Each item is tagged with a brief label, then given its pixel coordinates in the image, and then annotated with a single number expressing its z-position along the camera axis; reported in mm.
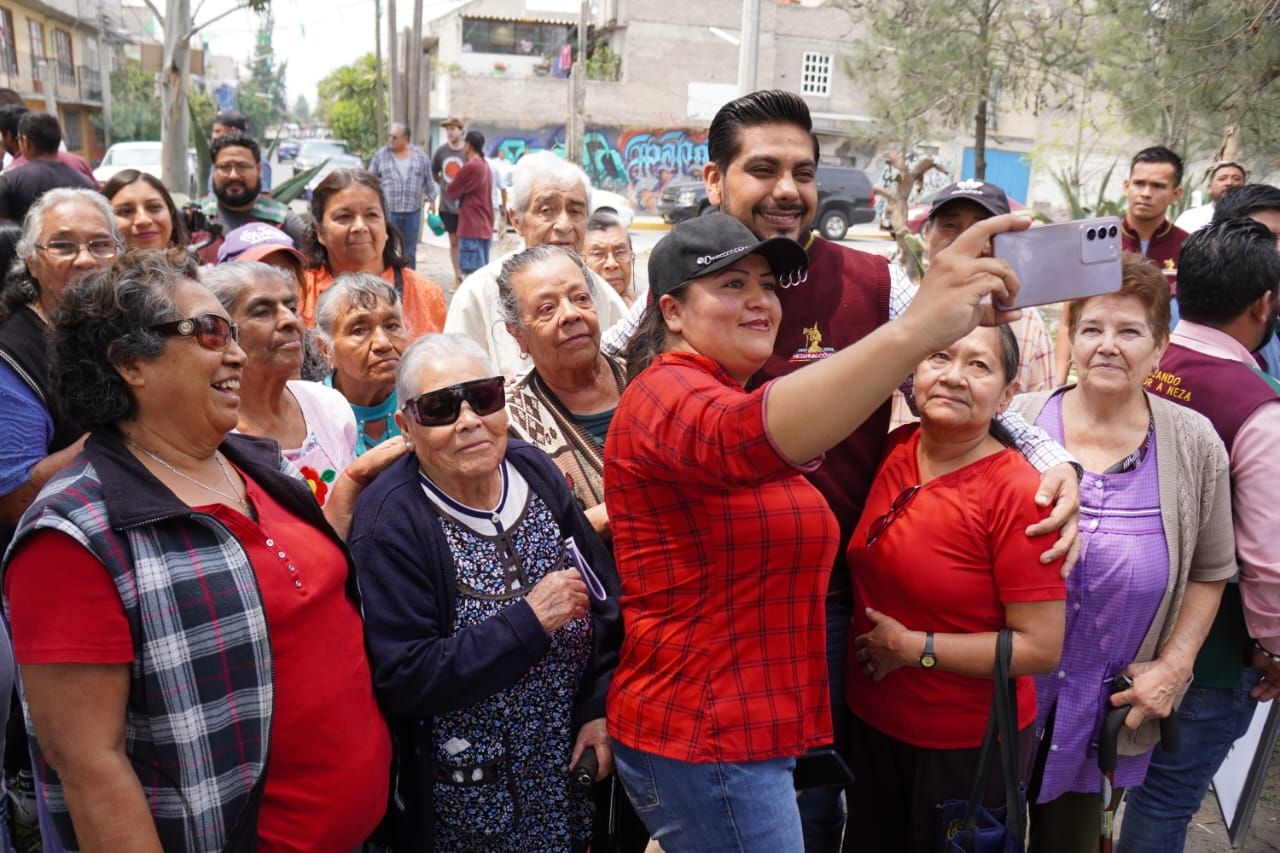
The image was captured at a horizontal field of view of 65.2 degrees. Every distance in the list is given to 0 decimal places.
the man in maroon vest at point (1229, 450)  2867
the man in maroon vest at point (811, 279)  2652
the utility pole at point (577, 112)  24406
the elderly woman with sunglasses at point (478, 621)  2240
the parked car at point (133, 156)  20738
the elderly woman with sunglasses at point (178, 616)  1750
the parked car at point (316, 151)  31062
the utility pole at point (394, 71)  23531
